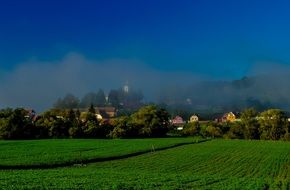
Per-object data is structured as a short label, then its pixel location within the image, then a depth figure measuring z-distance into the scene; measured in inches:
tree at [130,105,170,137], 6058.1
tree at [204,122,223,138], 6127.5
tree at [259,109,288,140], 5890.8
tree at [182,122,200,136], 6309.1
